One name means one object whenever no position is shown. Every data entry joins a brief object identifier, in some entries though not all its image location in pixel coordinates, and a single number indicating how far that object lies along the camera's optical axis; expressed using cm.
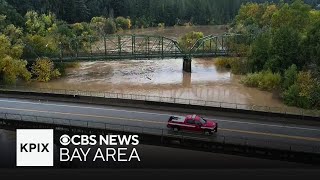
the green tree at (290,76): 3350
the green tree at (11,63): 3612
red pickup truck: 1910
